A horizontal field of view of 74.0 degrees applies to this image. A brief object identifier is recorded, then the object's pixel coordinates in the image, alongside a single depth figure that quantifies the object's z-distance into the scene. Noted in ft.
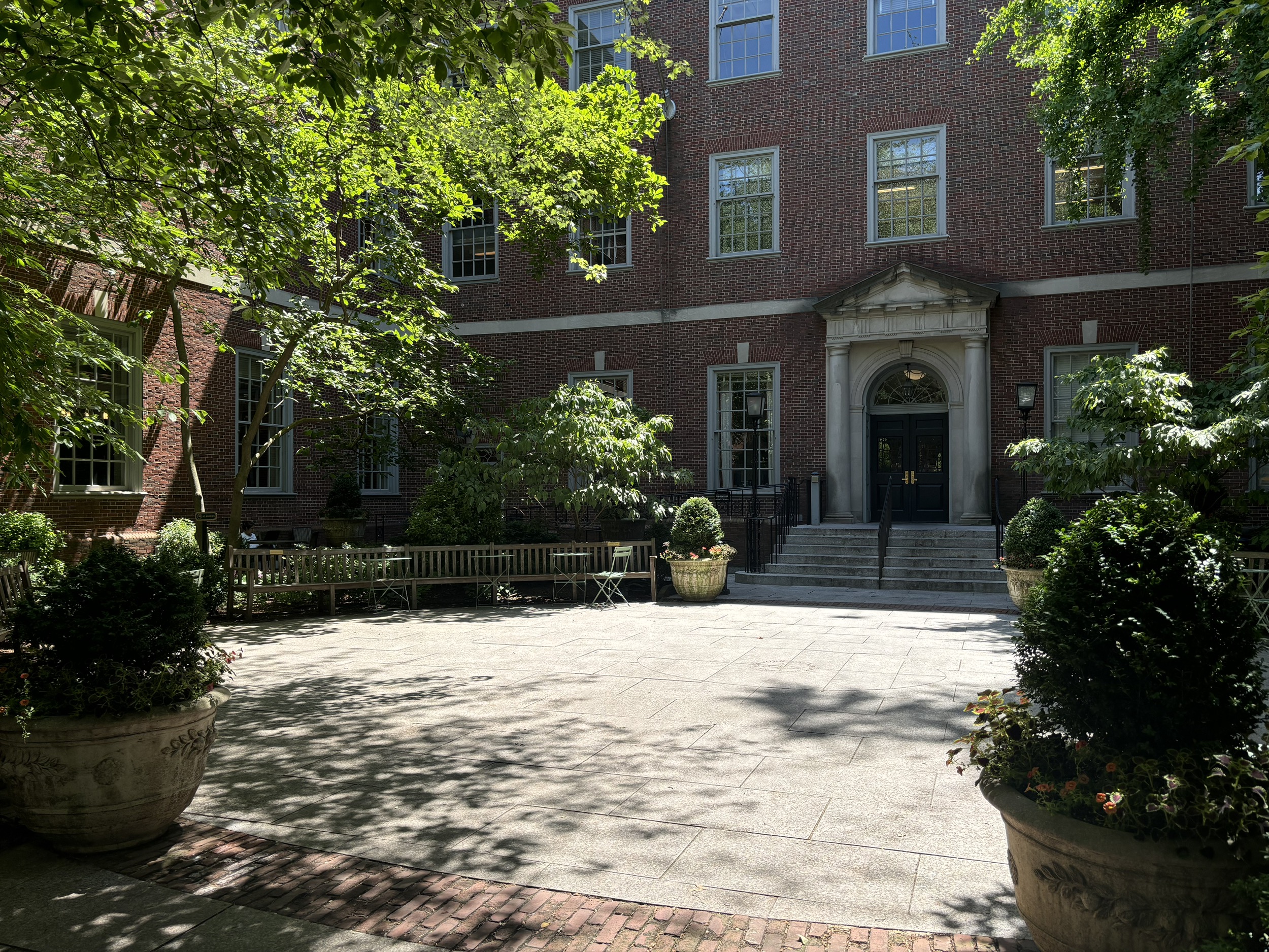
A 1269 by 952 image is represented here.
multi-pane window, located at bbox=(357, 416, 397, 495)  58.65
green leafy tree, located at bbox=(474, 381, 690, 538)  44.11
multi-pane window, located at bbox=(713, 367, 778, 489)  60.29
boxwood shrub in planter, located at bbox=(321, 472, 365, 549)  55.26
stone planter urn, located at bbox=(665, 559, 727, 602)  41.83
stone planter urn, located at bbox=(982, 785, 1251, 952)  8.25
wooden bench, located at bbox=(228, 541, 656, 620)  37.81
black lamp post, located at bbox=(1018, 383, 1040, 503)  49.42
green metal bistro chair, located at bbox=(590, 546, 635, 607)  41.09
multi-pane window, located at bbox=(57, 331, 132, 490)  43.01
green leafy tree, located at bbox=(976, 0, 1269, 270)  36.47
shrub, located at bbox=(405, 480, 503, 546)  43.93
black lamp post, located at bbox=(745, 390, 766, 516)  51.44
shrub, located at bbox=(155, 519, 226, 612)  36.58
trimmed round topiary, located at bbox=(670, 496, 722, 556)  42.55
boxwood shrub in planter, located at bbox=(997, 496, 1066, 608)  35.83
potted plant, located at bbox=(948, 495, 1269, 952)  8.33
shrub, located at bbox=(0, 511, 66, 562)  36.40
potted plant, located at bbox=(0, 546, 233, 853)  12.54
